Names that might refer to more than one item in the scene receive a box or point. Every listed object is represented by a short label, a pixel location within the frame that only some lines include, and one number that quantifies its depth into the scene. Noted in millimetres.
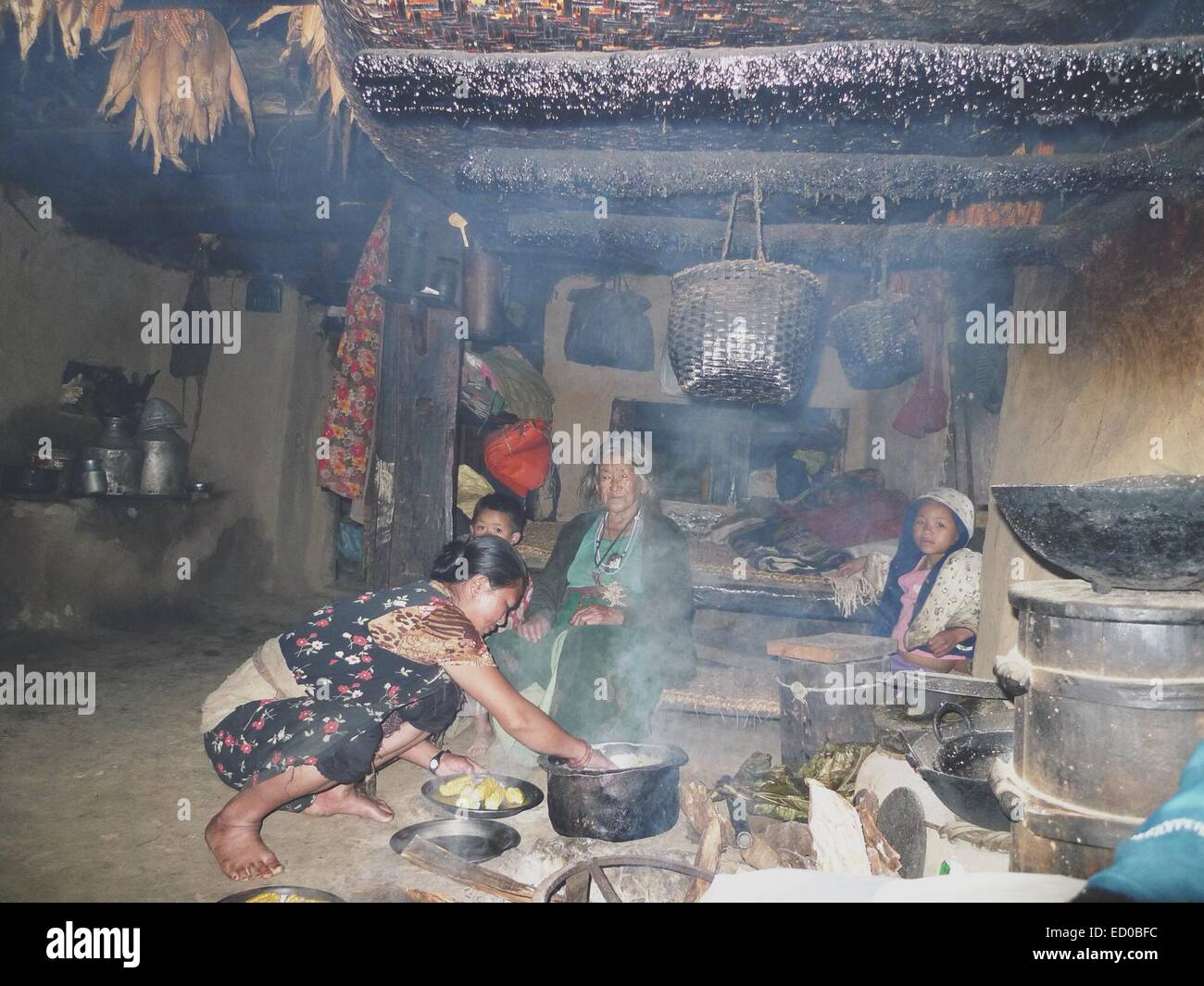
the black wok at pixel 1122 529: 1795
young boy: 4605
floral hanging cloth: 5352
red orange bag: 6066
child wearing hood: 4289
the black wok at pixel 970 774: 2455
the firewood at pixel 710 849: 2877
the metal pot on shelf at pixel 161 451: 7504
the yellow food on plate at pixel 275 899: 2455
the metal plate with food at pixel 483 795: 3371
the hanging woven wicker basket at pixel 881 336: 3918
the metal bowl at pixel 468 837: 3158
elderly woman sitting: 4250
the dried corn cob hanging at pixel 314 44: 2953
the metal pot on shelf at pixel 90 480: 6930
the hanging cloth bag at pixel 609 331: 6828
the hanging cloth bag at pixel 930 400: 6211
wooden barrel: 1872
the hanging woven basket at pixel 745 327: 2621
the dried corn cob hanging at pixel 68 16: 2961
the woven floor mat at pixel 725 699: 4469
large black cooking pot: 3098
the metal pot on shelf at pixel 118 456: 7094
